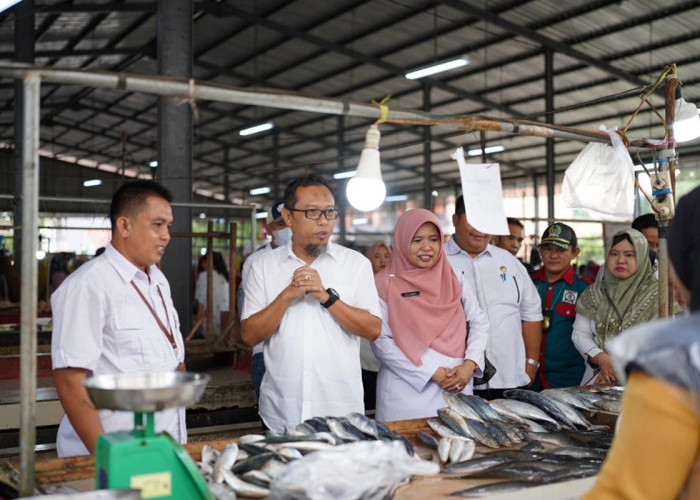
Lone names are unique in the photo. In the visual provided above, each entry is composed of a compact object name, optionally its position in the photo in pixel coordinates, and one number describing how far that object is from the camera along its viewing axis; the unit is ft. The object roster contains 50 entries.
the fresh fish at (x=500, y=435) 8.43
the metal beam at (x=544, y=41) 43.01
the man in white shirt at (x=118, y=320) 7.73
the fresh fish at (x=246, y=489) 6.54
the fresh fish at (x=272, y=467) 6.73
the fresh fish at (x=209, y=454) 7.18
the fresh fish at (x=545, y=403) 9.41
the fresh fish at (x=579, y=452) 7.82
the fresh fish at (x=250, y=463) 6.91
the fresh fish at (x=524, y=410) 9.40
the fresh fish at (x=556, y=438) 8.57
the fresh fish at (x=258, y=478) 6.62
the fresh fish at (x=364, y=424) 7.82
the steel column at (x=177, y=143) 27.07
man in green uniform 14.56
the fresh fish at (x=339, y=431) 7.59
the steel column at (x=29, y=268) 6.14
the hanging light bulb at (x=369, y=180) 8.24
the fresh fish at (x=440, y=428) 8.63
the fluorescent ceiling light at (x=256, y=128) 51.31
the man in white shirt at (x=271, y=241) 12.13
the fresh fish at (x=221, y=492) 6.34
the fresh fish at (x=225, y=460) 6.72
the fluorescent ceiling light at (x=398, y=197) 88.02
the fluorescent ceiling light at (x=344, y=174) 56.84
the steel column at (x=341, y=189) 65.46
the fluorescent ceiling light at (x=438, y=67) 39.52
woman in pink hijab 10.95
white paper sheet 9.14
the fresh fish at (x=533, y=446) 8.19
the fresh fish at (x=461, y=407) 9.05
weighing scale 5.32
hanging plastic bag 10.55
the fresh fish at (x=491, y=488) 6.48
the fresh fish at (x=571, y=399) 10.02
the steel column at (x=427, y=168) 59.82
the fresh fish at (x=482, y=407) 9.11
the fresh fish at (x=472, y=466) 7.29
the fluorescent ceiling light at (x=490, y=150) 55.79
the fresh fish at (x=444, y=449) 7.70
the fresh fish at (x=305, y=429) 7.79
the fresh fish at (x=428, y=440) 8.21
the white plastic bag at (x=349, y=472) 5.87
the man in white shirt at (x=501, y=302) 13.24
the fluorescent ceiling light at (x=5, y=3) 9.94
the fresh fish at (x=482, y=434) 8.41
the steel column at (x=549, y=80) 47.19
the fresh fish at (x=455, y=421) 8.63
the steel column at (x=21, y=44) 40.52
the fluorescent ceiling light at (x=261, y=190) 85.92
